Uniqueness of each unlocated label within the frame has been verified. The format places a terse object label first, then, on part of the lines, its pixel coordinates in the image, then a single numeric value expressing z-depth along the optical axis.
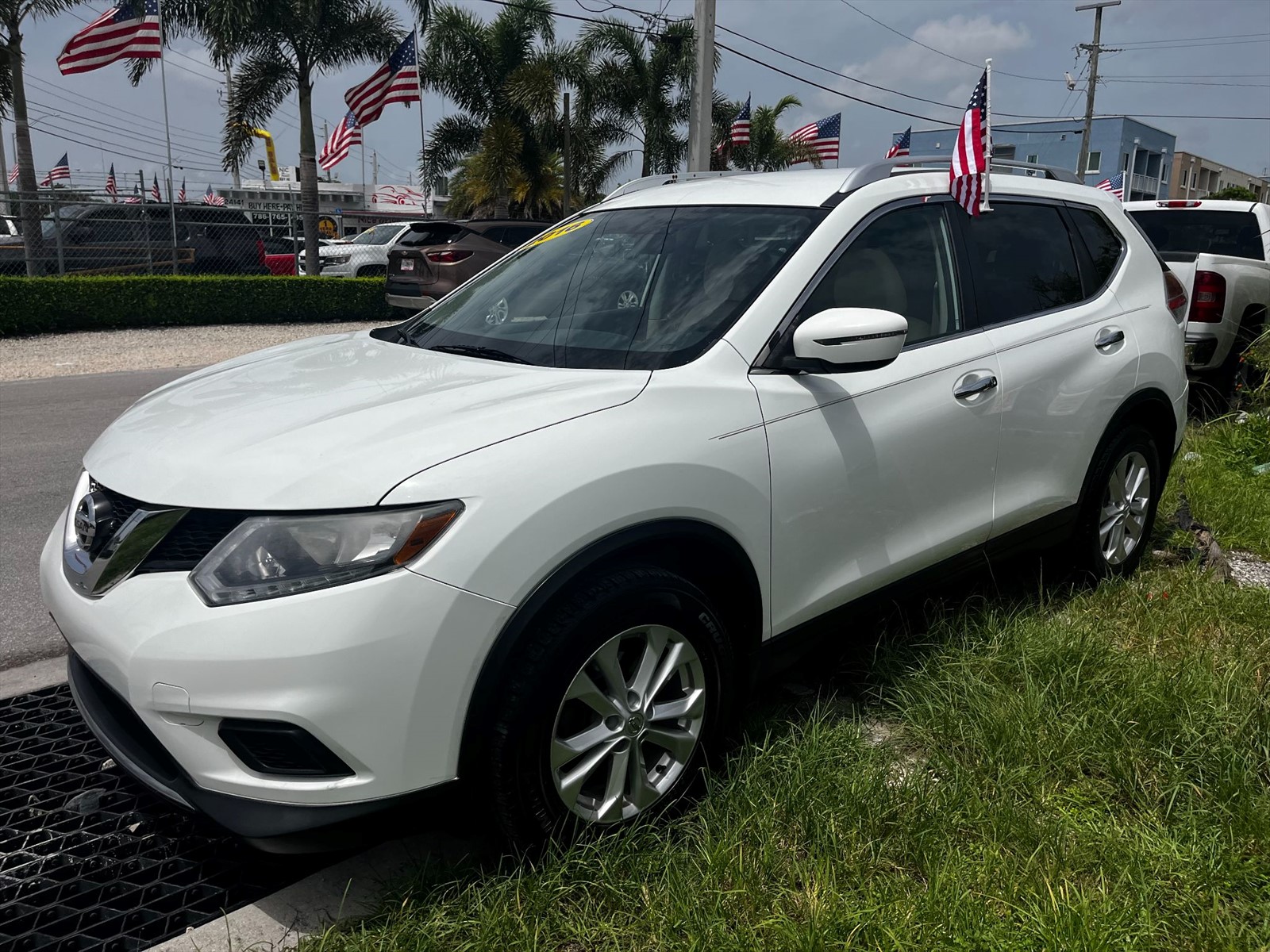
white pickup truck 7.94
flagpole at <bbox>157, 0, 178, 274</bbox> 16.77
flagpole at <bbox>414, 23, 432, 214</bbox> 29.17
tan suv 14.16
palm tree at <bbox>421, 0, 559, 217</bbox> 27.12
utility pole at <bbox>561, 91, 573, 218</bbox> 28.36
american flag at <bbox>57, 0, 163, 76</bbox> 16.81
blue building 56.88
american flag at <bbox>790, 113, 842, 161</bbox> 23.72
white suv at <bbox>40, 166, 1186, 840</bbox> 2.05
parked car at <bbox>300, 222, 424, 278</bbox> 22.20
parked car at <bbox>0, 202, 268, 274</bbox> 15.98
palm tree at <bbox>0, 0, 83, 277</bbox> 19.23
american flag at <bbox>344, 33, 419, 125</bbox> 19.94
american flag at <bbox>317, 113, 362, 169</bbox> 27.84
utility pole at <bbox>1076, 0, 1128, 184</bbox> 41.19
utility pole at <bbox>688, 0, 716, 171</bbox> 15.64
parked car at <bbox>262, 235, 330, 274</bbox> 19.72
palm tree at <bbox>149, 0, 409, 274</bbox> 19.83
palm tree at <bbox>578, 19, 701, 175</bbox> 27.50
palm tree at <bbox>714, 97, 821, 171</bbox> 33.44
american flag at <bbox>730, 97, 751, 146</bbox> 19.47
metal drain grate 2.34
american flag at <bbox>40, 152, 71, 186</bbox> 23.80
